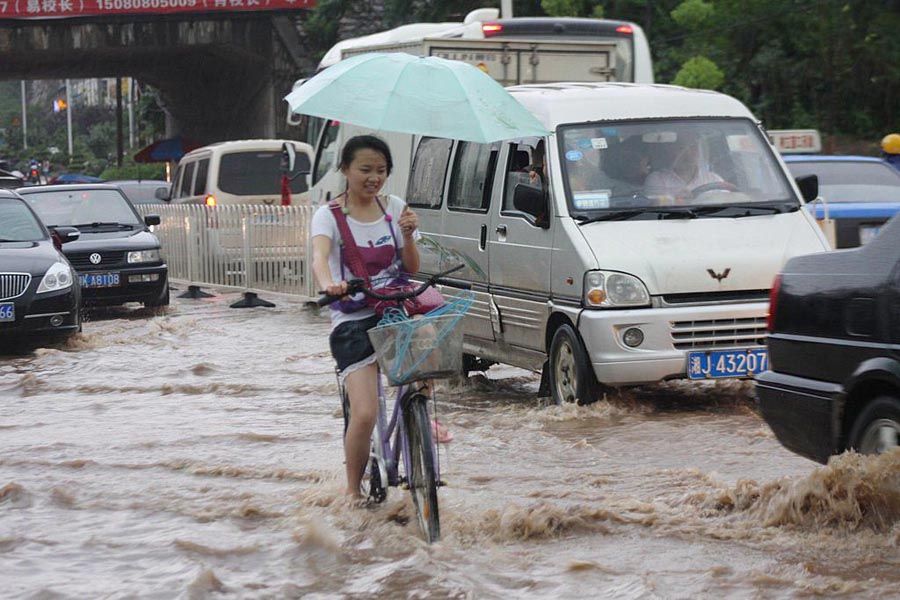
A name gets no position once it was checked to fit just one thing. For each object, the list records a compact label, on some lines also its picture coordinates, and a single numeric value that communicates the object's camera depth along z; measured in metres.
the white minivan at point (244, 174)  22.80
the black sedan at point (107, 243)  19.25
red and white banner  39.56
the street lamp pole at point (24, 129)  118.38
